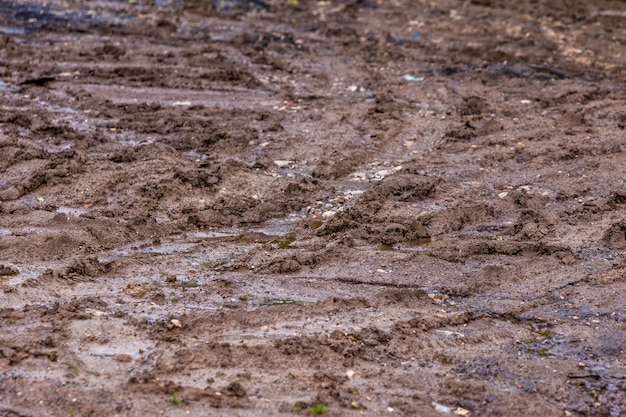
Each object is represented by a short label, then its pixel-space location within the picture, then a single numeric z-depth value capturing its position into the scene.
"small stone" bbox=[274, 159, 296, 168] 16.25
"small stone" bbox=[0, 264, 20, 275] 11.45
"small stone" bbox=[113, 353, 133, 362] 9.43
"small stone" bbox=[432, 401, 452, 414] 8.93
